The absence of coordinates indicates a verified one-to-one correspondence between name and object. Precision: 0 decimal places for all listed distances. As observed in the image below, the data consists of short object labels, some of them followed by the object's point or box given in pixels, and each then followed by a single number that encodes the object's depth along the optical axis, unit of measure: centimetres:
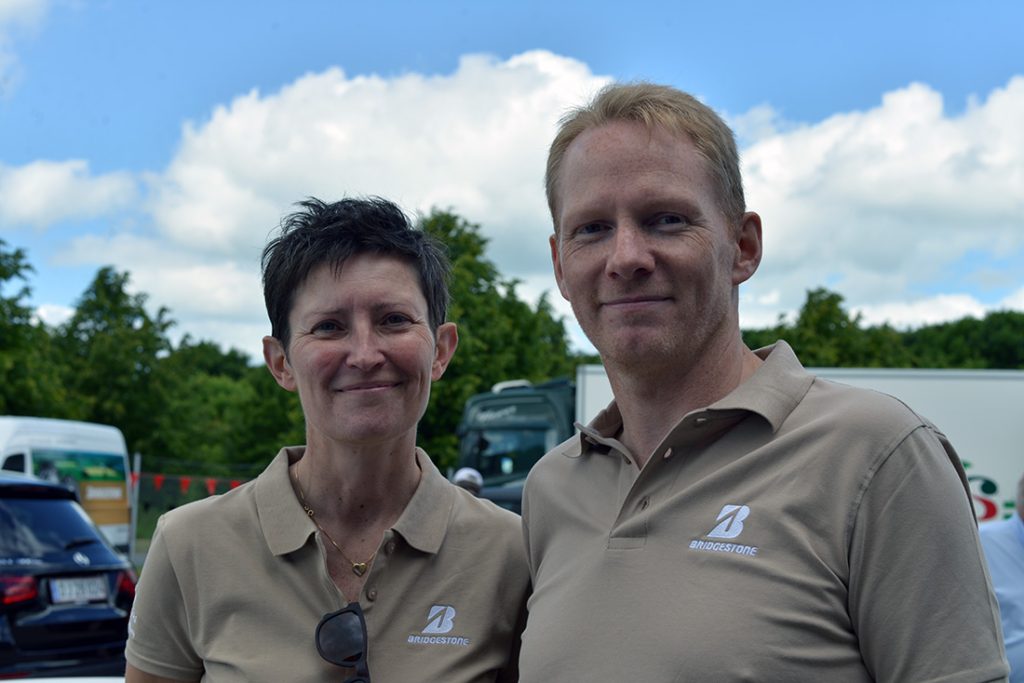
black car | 601
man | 170
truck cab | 1800
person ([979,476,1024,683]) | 411
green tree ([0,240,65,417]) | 2352
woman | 232
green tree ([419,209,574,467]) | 3092
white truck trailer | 1316
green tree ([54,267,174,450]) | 2997
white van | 1609
